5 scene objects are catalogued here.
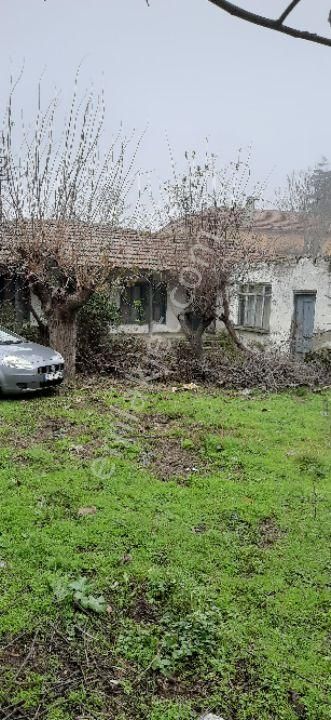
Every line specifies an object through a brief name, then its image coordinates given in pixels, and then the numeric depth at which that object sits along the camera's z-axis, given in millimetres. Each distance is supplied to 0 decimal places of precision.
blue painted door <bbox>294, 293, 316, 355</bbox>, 15000
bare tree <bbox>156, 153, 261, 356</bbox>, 13836
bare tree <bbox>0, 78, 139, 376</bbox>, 10922
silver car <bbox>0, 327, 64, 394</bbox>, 9805
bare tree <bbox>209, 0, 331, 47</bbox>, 1094
